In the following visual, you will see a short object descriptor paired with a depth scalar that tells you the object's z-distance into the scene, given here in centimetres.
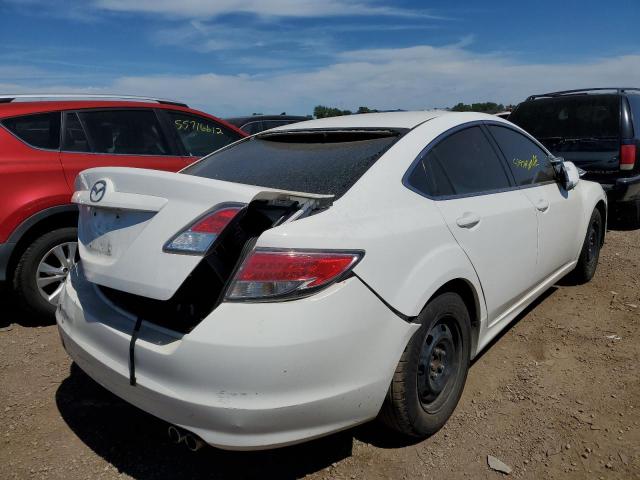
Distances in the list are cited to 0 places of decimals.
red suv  363
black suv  616
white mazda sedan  182
